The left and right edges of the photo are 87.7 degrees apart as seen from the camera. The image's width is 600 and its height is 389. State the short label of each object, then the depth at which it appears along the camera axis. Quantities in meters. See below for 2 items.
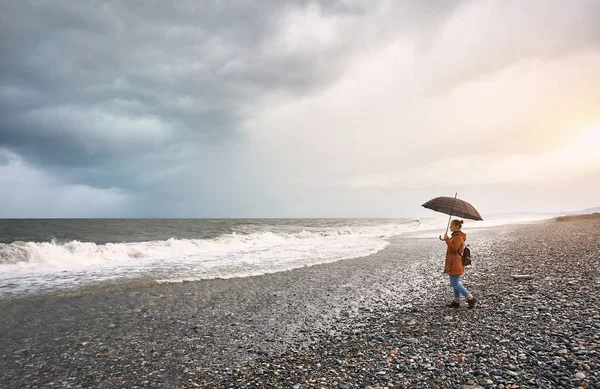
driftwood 12.60
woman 9.86
